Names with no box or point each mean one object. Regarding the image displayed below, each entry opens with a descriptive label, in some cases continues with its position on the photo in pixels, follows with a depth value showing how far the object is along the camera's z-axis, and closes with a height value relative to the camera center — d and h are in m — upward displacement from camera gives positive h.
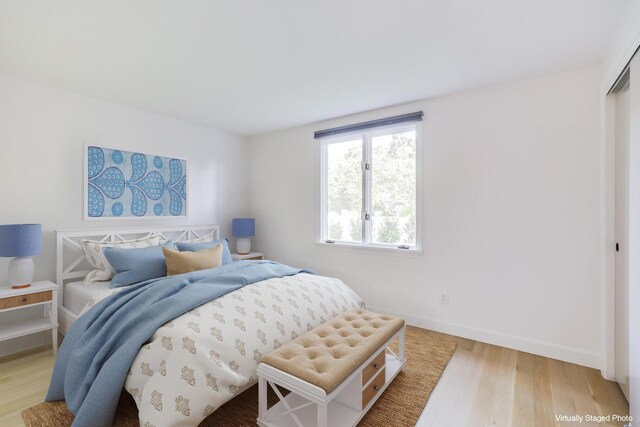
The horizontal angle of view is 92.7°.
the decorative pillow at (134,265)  2.68 -0.47
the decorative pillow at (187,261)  2.77 -0.44
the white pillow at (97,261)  2.88 -0.45
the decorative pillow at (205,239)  3.62 -0.31
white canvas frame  3.08 +0.16
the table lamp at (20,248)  2.37 -0.28
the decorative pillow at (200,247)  3.21 -0.35
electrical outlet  3.08 -0.84
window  3.36 +0.34
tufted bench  1.51 -0.81
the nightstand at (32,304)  2.39 -0.74
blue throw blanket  1.60 -0.73
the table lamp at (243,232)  4.23 -0.24
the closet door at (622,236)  2.02 -0.13
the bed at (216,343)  1.49 -0.74
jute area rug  1.79 -1.21
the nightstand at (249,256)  4.07 -0.57
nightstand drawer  2.37 -0.70
